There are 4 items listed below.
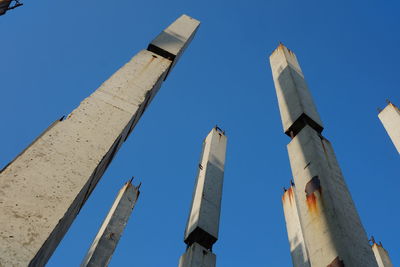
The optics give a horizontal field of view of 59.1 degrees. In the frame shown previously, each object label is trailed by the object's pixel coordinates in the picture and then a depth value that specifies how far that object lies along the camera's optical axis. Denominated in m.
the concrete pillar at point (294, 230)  8.47
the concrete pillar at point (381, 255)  9.77
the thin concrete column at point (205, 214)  6.82
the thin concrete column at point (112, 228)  9.66
